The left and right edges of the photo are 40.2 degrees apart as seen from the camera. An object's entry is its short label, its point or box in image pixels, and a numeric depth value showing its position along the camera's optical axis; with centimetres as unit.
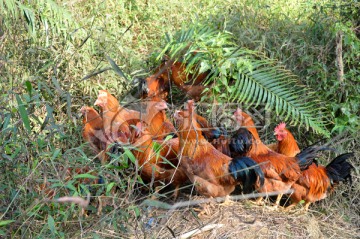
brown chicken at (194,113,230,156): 455
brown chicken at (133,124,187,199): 402
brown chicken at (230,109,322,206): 427
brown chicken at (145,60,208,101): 507
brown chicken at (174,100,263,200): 407
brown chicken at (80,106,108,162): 433
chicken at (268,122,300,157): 448
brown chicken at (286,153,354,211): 431
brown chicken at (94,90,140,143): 418
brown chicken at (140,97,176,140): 441
